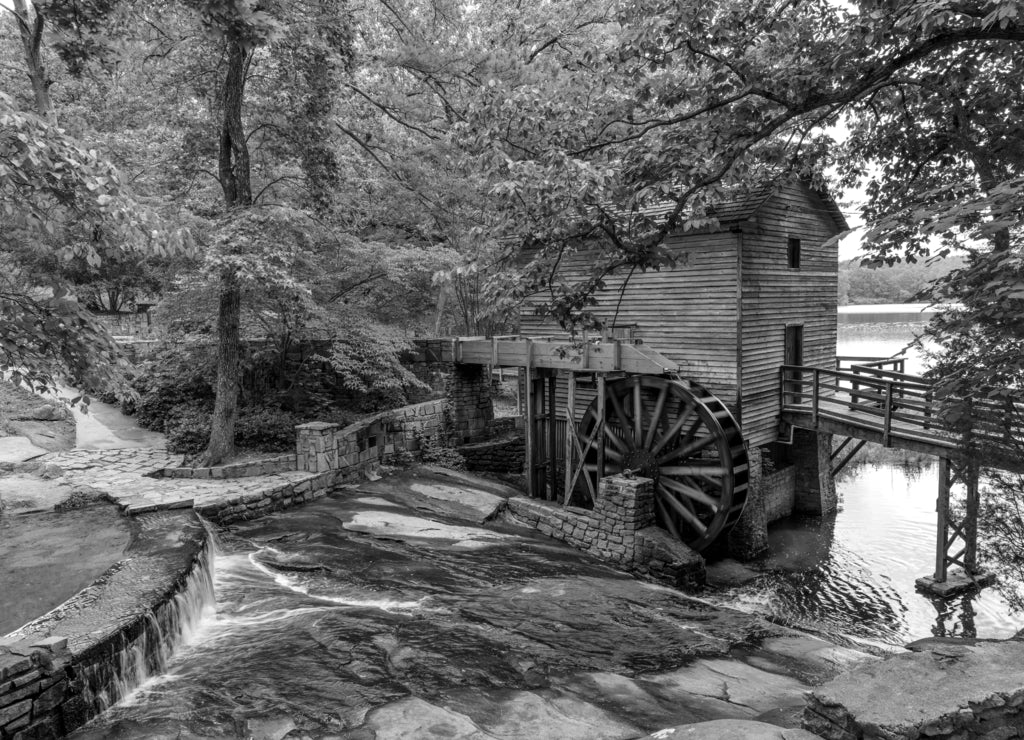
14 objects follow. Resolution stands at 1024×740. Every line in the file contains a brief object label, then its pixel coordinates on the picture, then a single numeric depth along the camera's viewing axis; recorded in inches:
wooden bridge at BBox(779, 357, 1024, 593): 291.6
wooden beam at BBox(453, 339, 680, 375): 509.4
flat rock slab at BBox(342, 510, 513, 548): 419.5
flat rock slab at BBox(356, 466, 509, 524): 487.2
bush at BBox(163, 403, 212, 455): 518.9
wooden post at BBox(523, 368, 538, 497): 579.2
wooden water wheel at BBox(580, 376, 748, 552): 485.7
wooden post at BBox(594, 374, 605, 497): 531.8
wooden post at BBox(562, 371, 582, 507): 550.0
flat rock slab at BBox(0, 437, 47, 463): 455.1
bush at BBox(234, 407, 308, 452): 528.1
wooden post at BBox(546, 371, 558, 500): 585.3
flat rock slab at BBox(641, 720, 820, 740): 167.4
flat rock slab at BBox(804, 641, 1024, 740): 161.5
